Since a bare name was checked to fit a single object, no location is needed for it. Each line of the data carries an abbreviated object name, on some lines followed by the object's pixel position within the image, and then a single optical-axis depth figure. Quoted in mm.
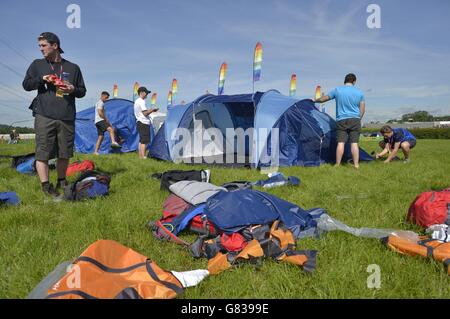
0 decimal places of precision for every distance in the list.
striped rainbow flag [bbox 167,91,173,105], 24205
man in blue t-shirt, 6445
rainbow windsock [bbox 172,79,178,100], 22438
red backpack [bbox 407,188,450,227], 2652
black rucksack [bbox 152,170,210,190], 4301
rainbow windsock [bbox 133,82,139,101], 21234
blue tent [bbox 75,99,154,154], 10414
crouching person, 7566
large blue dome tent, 6777
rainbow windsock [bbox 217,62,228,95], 15312
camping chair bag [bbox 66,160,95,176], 5464
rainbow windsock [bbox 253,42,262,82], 12609
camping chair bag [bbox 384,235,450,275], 2043
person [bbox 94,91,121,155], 8750
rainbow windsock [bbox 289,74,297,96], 18281
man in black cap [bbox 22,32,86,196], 3869
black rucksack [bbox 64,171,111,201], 3801
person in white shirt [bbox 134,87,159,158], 8039
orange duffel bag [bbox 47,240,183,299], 1646
